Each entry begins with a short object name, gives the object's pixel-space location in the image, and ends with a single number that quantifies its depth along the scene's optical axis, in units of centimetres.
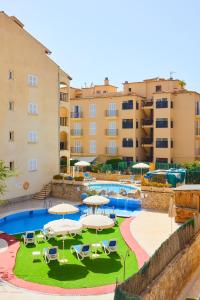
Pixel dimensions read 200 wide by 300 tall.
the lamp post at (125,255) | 1524
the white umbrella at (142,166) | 3392
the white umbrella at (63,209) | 1869
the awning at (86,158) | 4324
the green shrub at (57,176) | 3071
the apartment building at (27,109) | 2674
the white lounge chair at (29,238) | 1721
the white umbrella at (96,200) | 2162
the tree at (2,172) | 1907
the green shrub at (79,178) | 2897
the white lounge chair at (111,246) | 1568
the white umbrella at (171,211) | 1837
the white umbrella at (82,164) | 3506
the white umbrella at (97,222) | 1626
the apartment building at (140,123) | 4044
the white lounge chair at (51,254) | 1463
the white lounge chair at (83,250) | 1502
